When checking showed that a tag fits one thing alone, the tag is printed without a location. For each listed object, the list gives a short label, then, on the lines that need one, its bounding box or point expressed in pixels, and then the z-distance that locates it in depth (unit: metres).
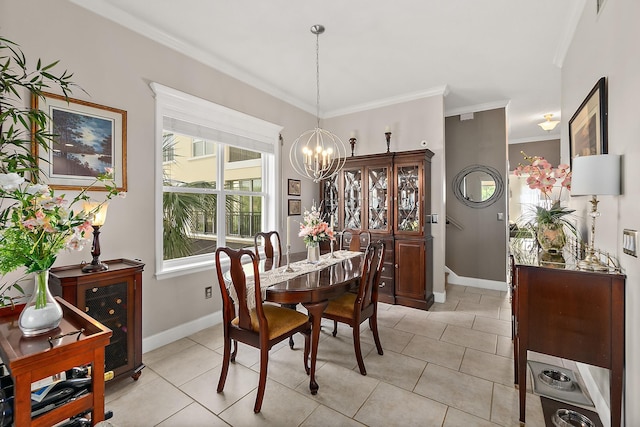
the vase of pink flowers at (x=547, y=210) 2.01
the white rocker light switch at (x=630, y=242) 1.40
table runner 1.98
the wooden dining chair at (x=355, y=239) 3.52
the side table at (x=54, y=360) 1.05
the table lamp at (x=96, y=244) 2.06
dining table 1.95
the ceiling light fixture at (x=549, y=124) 5.09
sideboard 1.55
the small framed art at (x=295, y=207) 4.30
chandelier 4.39
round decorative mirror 4.56
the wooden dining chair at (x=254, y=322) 1.88
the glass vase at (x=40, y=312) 1.25
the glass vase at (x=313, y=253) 2.68
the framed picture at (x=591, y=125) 1.81
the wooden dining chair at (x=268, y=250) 2.99
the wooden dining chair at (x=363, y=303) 2.29
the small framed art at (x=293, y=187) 4.29
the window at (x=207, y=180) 2.90
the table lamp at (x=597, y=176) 1.54
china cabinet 3.81
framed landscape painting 2.10
